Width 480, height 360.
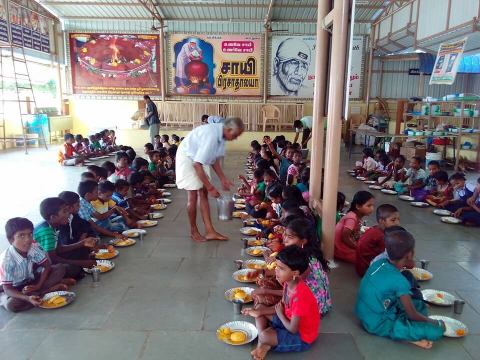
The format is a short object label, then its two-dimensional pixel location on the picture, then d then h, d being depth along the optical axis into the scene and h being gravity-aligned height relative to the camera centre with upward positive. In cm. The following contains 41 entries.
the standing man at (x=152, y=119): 1110 -48
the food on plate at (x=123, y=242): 428 -152
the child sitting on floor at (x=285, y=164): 687 -107
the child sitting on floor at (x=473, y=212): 515 -140
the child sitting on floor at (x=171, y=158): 803 -116
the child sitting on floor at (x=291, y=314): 231 -127
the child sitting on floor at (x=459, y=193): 559 -125
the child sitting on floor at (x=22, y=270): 282 -126
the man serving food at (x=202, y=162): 411 -64
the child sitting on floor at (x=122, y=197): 508 -122
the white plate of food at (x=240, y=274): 341 -150
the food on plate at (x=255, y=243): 422 -148
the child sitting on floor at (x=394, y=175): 739 -134
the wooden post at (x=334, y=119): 334 -14
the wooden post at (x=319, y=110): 402 -7
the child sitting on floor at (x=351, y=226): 372 -116
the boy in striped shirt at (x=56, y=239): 327 -114
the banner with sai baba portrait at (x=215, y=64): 1518 +148
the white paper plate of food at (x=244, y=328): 254 -150
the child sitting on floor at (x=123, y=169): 606 -103
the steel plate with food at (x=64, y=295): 302 -149
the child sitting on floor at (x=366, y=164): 865 -133
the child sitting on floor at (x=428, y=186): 653 -137
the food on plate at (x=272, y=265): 330 -136
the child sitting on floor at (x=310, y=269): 275 -116
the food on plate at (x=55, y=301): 296 -150
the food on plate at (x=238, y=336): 253 -149
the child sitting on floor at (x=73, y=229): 358 -119
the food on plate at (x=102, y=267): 362 -152
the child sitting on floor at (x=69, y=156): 981 -137
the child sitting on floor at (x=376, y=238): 335 -114
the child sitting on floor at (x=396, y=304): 250 -129
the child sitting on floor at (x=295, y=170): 602 -103
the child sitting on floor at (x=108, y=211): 445 -124
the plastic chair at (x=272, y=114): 1470 -40
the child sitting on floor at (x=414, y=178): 681 -129
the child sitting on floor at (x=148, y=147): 836 -96
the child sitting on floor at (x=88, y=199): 410 -102
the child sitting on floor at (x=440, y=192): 615 -139
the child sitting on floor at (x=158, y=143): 940 -98
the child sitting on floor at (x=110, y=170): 604 -108
